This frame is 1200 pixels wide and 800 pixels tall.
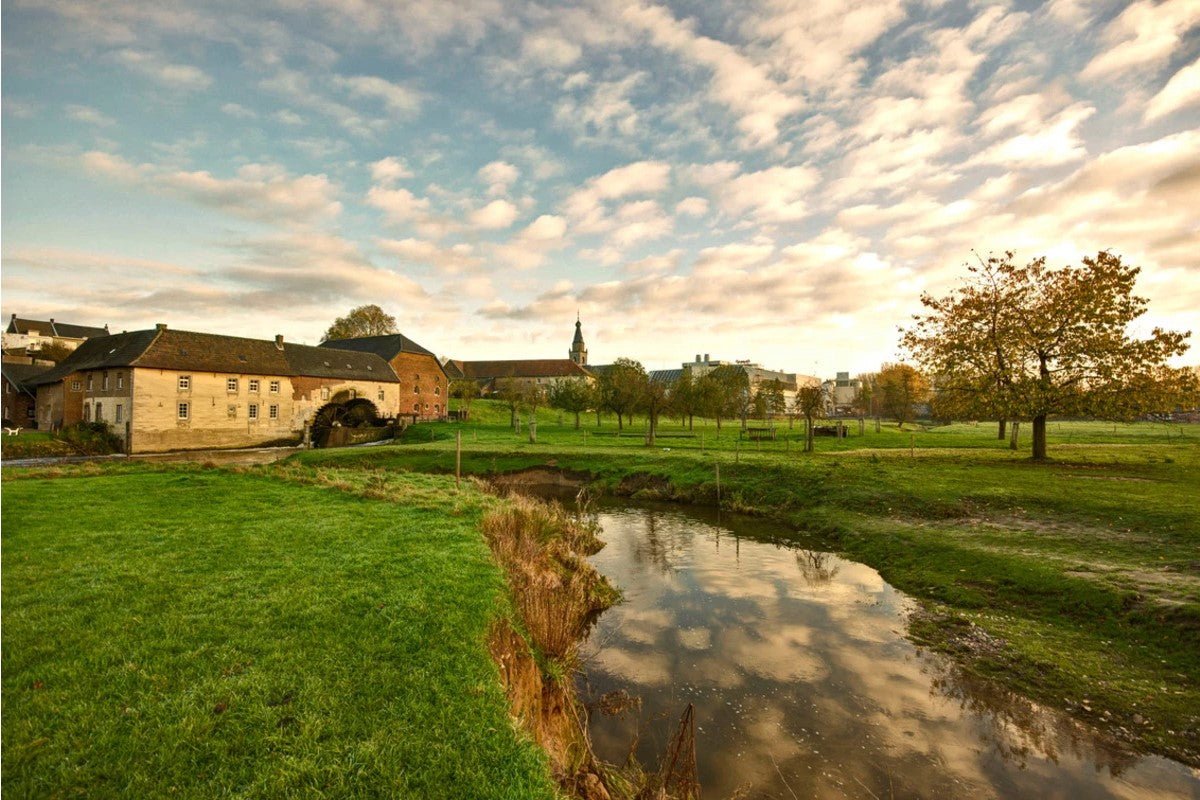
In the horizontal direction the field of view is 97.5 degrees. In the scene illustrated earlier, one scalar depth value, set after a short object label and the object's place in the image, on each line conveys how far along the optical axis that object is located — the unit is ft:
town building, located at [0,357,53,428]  168.14
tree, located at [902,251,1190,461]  74.02
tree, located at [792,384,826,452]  109.81
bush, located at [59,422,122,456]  131.95
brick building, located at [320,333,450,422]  217.36
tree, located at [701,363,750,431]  159.94
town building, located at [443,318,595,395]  365.81
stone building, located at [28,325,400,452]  141.38
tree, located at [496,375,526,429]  181.18
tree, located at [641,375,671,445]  137.18
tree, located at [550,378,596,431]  184.75
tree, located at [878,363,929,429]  194.59
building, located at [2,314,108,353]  334.30
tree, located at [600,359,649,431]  157.58
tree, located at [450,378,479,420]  222.07
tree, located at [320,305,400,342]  280.72
